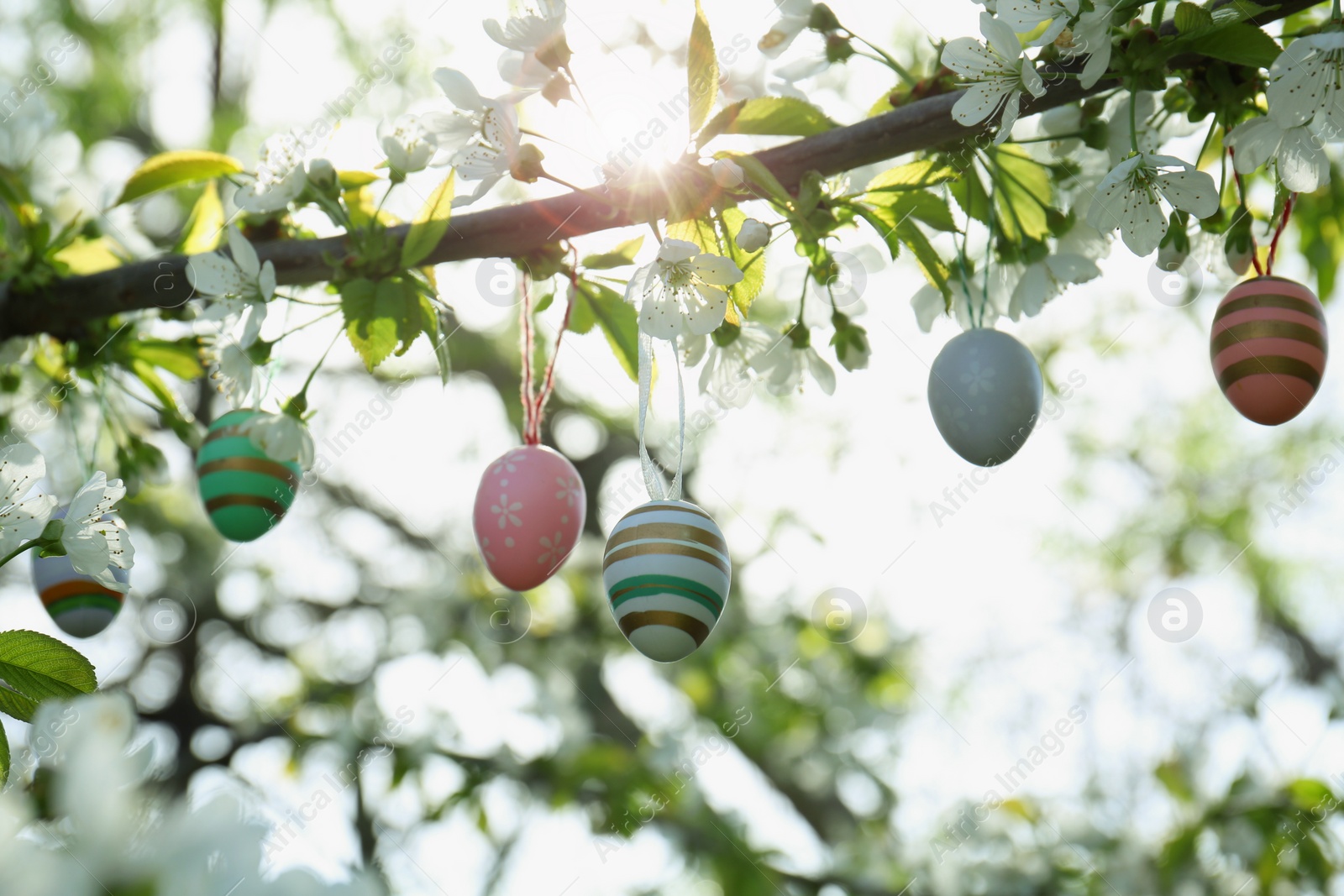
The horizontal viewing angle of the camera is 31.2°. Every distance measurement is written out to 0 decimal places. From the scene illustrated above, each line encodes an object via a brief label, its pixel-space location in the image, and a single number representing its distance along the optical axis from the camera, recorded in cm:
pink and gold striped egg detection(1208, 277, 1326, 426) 62
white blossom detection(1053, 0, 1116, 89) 59
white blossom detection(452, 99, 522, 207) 61
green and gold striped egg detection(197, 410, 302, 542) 70
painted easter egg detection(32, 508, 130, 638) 70
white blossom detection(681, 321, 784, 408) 67
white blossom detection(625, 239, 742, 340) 60
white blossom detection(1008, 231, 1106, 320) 66
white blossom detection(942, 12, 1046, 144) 59
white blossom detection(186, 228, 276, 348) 65
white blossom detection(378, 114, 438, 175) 65
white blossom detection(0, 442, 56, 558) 60
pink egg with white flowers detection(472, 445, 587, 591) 66
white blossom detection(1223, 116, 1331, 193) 59
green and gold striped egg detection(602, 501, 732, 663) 61
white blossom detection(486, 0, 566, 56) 62
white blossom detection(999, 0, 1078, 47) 59
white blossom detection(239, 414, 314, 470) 67
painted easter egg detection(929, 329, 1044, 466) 64
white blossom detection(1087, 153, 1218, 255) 60
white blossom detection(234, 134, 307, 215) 65
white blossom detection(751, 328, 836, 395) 67
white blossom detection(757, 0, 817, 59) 67
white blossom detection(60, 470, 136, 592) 61
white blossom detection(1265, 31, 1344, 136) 57
